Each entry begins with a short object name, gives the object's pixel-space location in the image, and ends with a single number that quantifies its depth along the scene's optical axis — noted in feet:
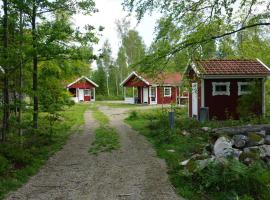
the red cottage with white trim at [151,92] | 102.57
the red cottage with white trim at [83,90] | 135.11
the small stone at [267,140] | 22.23
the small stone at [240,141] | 22.03
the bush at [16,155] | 23.39
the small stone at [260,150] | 20.34
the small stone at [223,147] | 20.50
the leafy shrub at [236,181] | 16.13
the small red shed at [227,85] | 47.74
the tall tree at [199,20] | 29.95
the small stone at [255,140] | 21.97
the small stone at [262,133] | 23.07
